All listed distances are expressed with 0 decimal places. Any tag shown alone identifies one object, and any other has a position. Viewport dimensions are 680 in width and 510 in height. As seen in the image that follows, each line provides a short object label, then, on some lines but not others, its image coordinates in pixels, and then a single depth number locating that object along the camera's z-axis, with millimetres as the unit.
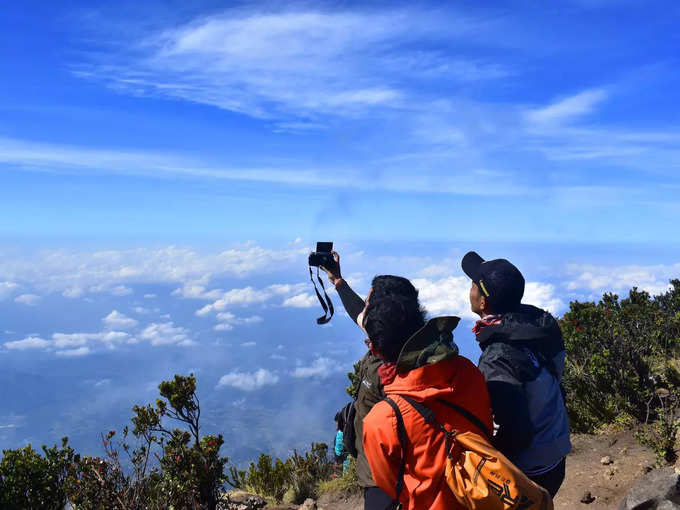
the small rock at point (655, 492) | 4723
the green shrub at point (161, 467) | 5258
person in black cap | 2570
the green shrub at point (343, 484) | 7375
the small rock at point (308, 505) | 6957
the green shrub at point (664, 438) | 6000
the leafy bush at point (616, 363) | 7738
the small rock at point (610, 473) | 6266
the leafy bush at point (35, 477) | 5121
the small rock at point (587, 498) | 5918
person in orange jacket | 2240
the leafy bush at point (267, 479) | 7809
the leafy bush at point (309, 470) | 7737
